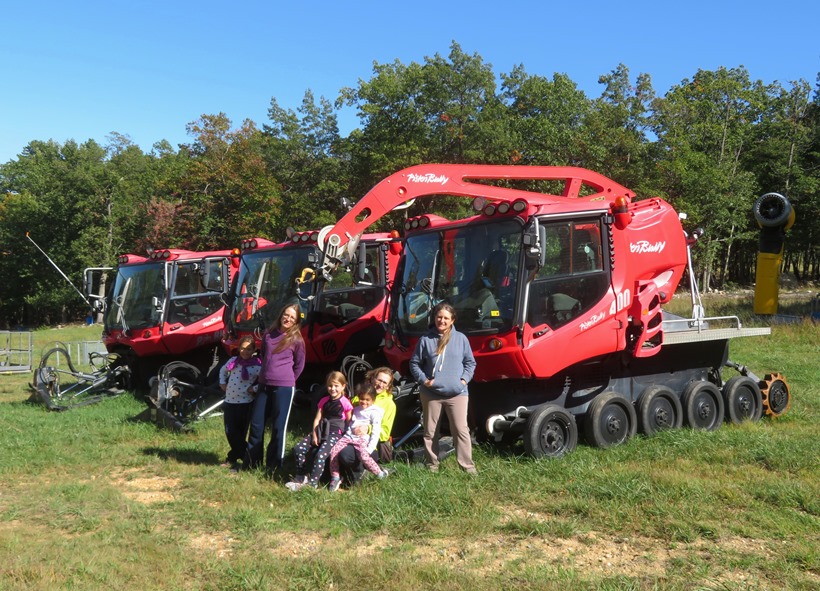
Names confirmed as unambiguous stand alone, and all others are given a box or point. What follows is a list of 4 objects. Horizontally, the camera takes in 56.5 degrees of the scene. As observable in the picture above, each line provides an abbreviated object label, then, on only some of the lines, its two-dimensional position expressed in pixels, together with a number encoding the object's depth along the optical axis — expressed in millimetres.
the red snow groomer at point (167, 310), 12688
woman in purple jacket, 7336
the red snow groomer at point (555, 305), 7496
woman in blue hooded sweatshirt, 6914
